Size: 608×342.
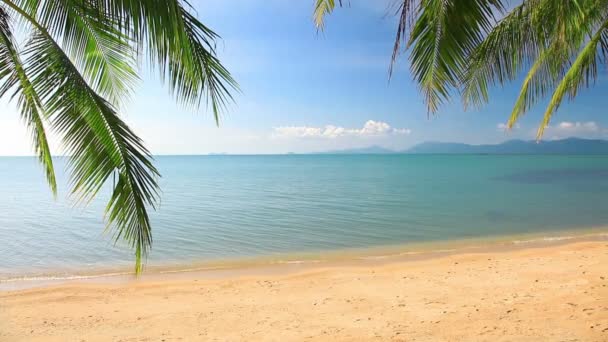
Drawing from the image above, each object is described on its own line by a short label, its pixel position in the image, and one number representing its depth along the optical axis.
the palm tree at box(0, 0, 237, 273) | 2.98
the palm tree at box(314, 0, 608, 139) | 3.47
